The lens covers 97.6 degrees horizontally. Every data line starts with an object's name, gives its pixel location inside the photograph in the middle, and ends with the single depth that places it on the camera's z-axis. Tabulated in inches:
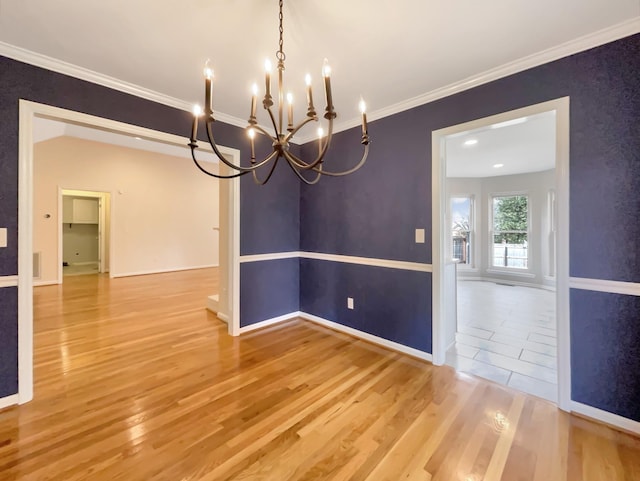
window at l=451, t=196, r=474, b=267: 280.7
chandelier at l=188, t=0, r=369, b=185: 48.1
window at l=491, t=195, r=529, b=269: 255.3
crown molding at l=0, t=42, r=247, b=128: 76.8
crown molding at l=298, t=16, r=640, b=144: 68.2
